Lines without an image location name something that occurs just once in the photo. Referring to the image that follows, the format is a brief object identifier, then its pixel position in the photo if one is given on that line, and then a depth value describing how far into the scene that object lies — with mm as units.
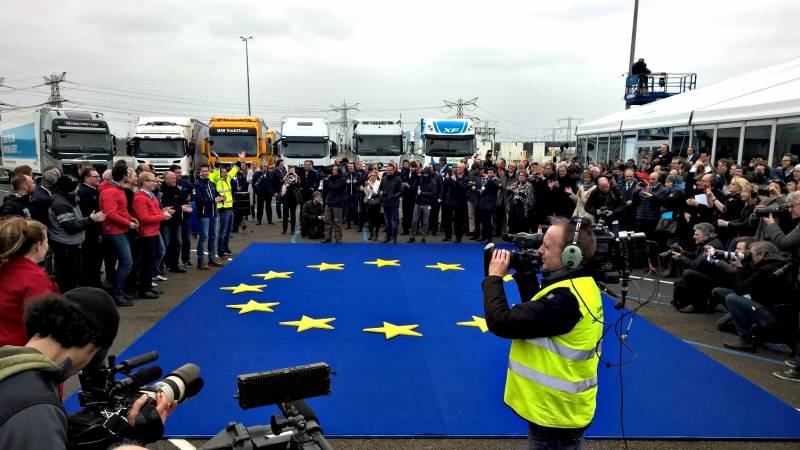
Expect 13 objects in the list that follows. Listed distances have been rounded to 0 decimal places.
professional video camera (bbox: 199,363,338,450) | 2182
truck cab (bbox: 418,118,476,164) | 21141
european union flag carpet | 4594
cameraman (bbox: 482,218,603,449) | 2686
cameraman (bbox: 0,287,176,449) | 1503
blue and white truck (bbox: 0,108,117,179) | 21797
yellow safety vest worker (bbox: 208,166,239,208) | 10820
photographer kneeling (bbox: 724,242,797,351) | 6234
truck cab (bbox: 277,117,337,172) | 22125
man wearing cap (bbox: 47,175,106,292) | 6906
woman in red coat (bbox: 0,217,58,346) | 3346
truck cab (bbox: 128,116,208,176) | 22578
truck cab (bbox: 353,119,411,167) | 21781
